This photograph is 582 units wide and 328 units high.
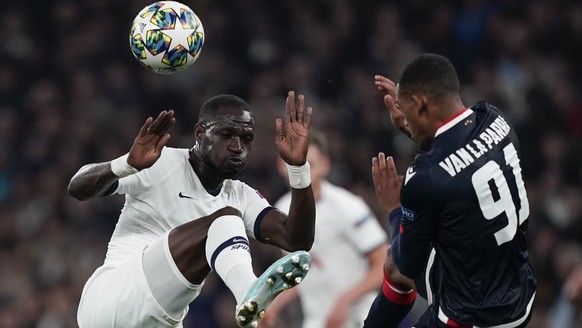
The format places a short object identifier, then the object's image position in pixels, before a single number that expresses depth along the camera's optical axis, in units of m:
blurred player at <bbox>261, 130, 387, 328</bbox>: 17.47
